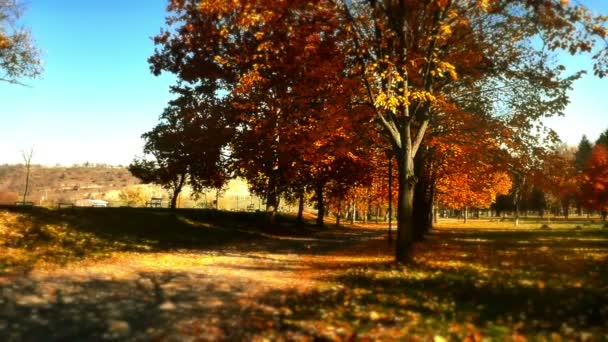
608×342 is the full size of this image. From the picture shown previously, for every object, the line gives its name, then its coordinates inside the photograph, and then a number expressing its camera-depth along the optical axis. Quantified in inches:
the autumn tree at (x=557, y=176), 842.8
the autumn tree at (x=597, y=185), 1945.1
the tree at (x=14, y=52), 758.5
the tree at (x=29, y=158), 2320.4
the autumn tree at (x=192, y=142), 1138.7
